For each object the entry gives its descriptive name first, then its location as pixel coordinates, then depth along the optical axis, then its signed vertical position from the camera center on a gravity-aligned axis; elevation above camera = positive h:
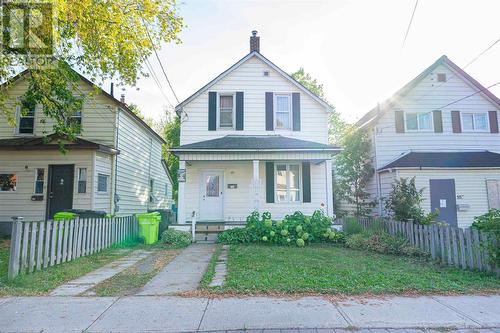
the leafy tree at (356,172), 15.50 +1.34
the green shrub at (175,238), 10.39 -1.33
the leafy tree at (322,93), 28.58 +9.99
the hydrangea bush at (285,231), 10.25 -1.11
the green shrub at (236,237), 10.47 -1.28
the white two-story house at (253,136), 12.98 +2.71
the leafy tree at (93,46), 8.62 +4.70
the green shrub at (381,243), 8.22 -1.29
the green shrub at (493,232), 5.98 -0.68
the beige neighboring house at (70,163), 12.10 +1.48
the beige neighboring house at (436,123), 14.70 +3.60
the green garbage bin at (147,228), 10.92 -1.01
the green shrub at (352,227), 10.68 -0.99
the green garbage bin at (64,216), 9.94 -0.52
